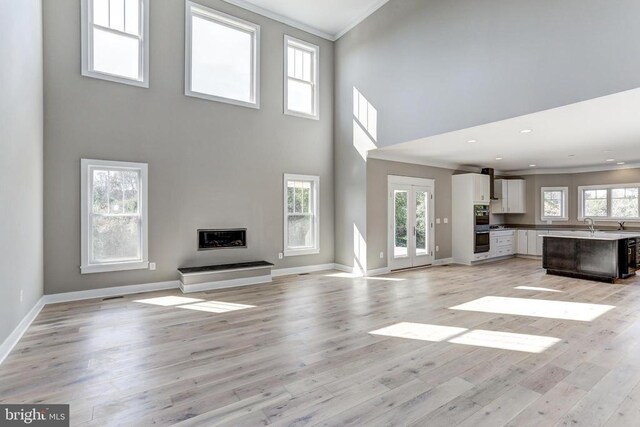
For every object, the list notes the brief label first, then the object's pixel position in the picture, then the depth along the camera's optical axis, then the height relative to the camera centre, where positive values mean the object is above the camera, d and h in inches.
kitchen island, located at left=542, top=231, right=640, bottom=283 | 229.3 -31.7
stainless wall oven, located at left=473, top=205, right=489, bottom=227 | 315.6 -0.7
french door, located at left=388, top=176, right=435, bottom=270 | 278.1 -7.2
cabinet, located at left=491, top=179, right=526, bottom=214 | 373.4 +21.6
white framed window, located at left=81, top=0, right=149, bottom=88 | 189.0 +110.4
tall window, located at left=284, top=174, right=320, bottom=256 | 267.6 -0.2
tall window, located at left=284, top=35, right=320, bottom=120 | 268.1 +120.8
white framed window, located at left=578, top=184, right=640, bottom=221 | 316.2 +12.7
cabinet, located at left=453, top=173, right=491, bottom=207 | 312.8 +26.2
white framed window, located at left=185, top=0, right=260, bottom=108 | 225.9 +119.9
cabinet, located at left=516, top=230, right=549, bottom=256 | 349.1 -31.9
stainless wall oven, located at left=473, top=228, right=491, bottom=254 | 314.3 -26.8
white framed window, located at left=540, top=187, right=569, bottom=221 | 359.9 +12.8
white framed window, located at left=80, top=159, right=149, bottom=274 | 188.5 -0.5
